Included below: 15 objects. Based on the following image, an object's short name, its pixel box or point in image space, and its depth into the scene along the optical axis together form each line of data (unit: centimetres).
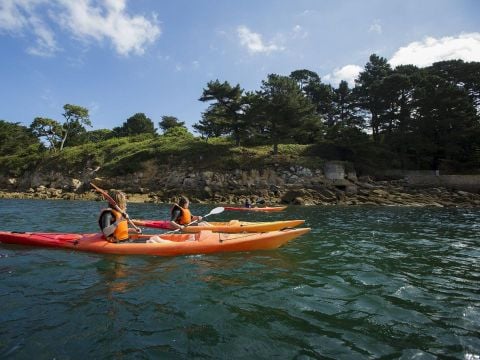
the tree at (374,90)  3566
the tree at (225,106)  3550
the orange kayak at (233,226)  1130
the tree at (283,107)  3228
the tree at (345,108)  3828
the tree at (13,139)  4934
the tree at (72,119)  4806
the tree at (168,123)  5878
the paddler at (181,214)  1139
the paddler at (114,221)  836
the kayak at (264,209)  2035
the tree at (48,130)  4719
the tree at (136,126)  5652
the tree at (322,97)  4250
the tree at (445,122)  3125
